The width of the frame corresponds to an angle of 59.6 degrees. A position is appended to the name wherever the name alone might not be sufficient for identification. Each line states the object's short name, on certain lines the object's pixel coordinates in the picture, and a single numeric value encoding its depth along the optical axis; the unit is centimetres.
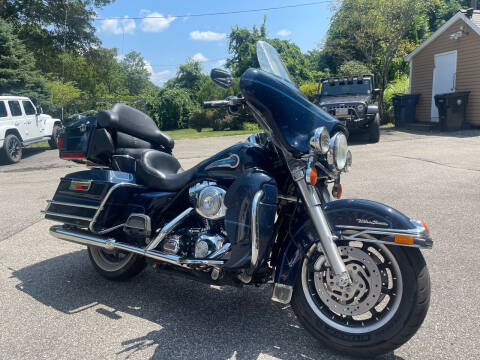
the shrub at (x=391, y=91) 2018
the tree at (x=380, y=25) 1984
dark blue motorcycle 249
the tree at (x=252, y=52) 3953
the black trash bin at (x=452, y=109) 1589
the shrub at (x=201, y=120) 2452
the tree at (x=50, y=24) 2777
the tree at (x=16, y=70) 1962
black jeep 1264
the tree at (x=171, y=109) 2678
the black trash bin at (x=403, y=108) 1878
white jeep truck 1370
